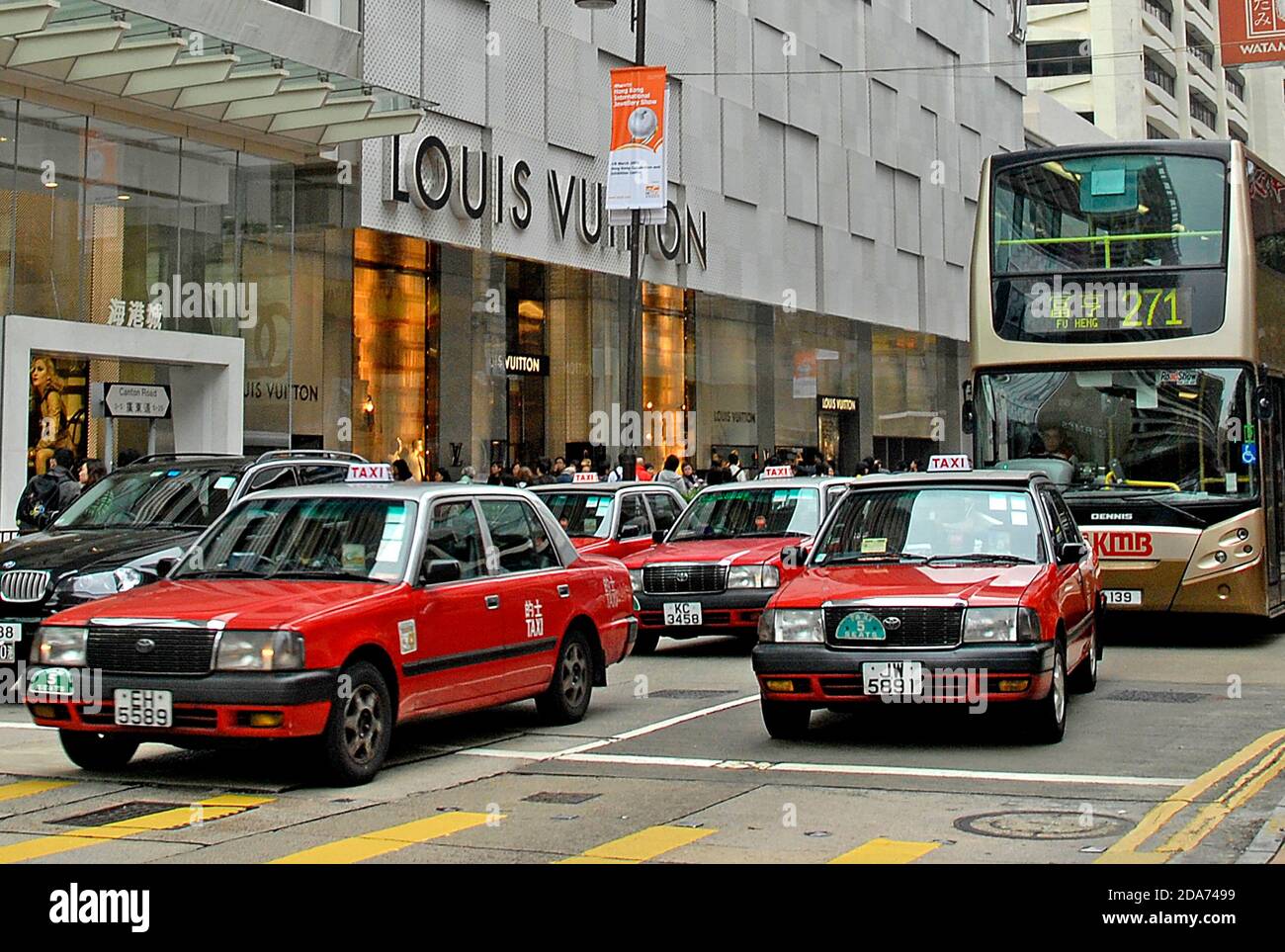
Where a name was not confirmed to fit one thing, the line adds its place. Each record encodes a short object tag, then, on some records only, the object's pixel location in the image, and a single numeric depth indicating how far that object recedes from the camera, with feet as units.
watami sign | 66.74
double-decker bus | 52.03
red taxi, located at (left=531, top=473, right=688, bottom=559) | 58.49
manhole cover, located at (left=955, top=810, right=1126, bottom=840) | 24.84
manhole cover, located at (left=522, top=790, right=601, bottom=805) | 28.19
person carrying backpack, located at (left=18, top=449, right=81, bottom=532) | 54.24
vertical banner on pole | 79.61
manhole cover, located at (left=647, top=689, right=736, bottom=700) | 42.70
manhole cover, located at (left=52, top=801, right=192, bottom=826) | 26.45
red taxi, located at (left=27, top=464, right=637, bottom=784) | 27.94
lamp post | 82.48
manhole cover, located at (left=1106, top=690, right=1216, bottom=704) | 41.22
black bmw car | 41.32
